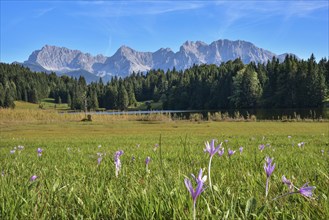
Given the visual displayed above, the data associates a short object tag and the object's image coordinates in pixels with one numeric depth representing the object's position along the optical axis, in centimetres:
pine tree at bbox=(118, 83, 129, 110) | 19550
